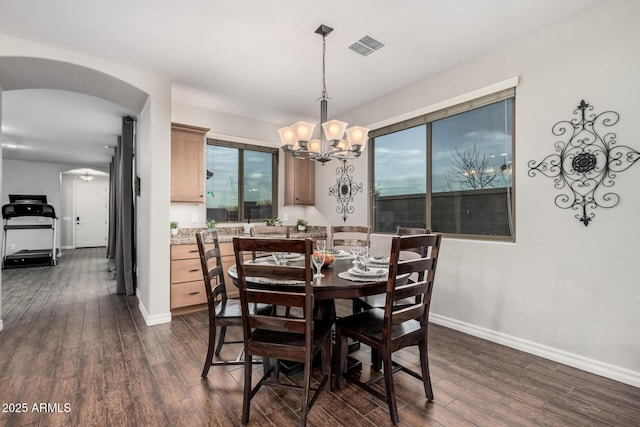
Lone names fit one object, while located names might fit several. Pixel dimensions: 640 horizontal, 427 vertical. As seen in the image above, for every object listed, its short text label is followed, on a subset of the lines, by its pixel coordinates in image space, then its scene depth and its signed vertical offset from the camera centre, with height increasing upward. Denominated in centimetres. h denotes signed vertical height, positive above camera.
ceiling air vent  273 +158
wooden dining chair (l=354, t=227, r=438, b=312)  244 -72
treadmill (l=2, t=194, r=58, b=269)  656 -23
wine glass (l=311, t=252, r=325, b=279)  200 -32
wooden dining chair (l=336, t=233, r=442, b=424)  168 -72
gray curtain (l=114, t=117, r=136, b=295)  448 -9
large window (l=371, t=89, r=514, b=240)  294 +49
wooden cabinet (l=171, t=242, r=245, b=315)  354 -80
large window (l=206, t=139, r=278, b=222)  465 +54
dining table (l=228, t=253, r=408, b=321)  175 -42
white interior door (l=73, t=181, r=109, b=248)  974 +12
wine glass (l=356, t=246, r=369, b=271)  217 -35
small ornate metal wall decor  458 +39
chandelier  259 +67
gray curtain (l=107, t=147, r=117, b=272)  622 -6
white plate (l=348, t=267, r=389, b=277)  194 -39
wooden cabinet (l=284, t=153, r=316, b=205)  508 +56
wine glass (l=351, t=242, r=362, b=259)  241 -30
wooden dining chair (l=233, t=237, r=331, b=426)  153 -58
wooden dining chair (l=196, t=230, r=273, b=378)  210 -71
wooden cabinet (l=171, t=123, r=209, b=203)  388 +69
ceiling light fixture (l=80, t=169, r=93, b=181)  972 +125
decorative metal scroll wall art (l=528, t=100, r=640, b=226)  223 +40
